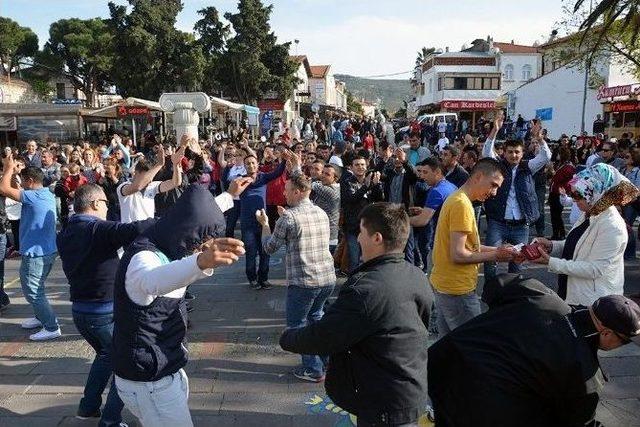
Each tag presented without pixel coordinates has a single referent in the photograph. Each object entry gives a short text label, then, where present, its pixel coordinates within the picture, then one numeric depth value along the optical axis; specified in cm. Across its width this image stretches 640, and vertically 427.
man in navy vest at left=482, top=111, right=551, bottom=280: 592
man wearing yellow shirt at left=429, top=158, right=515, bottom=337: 360
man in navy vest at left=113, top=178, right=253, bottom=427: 243
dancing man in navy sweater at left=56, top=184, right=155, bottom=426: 352
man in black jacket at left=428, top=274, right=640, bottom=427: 188
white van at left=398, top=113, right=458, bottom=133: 3334
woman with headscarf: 321
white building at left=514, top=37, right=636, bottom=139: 2816
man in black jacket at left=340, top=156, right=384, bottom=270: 661
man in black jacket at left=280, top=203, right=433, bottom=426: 233
